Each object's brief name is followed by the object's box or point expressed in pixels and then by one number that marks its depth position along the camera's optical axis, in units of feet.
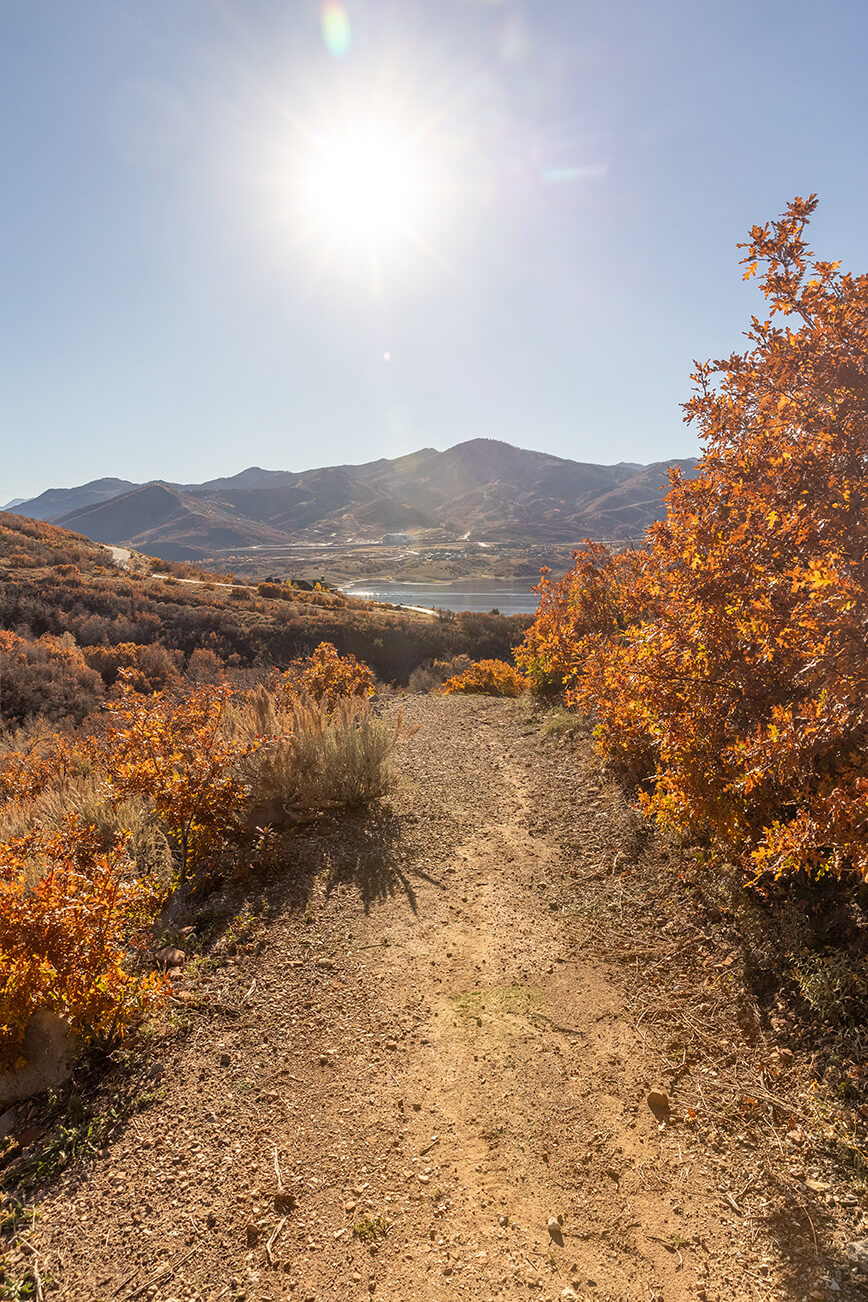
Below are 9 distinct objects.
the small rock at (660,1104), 8.56
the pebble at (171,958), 11.64
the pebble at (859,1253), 6.37
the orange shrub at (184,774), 14.37
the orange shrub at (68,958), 8.48
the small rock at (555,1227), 7.06
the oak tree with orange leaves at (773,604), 8.63
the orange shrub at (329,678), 31.89
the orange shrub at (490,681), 48.24
